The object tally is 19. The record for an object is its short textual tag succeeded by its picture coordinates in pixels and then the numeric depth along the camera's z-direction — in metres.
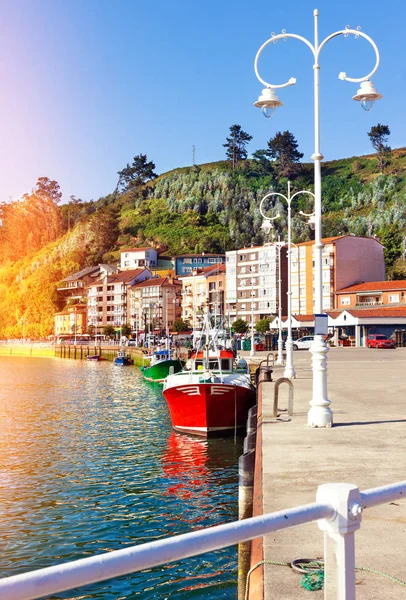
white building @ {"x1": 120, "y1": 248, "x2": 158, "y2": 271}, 167.75
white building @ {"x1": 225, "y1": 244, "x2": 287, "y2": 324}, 118.68
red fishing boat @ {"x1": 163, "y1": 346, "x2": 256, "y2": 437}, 26.73
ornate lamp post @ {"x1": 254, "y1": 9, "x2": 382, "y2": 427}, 15.39
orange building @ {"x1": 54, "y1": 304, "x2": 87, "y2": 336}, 162.00
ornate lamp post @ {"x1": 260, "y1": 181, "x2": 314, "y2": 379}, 30.23
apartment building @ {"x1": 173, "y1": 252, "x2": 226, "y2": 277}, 156.50
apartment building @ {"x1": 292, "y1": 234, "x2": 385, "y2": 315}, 106.88
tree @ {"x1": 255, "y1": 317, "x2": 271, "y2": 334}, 102.62
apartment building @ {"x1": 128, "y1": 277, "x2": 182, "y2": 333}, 140.00
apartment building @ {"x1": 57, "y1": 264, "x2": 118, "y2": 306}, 176.00
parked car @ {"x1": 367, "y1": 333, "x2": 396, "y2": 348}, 75.96
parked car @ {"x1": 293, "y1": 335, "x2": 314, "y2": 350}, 76.01
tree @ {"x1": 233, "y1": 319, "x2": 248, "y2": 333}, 107.00
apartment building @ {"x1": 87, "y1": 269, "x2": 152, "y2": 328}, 151.75
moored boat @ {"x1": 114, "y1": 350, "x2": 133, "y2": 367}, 95.81
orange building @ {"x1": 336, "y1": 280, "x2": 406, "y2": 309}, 94.00
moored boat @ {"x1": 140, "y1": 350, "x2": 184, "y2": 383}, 60.78
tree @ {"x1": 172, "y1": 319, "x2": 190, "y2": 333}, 124.53
